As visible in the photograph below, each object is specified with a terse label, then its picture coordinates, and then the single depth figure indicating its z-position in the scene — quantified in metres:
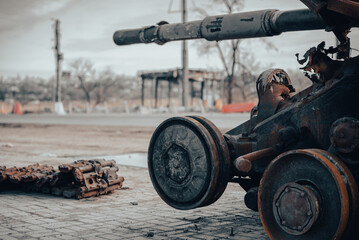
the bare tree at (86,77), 76.12
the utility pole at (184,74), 32.21
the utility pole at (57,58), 40.41
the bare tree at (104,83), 78.79
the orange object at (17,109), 45.19
